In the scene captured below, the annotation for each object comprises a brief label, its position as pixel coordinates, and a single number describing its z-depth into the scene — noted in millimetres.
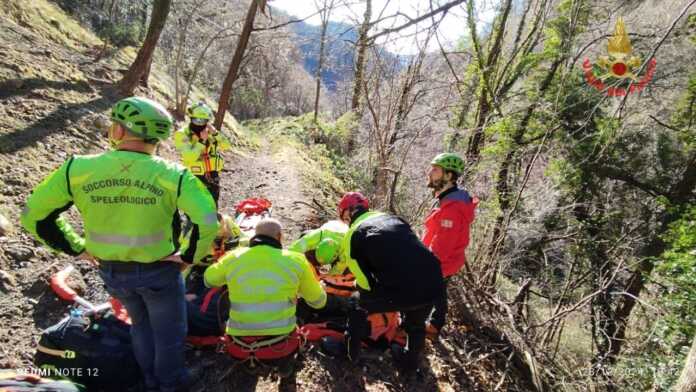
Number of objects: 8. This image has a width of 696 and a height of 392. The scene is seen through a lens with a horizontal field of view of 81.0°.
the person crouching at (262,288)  3012
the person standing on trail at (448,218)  4156
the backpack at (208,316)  3607
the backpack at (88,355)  2809
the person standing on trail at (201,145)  5566
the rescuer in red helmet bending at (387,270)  3367
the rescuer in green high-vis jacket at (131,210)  2330
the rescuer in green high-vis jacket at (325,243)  3930
